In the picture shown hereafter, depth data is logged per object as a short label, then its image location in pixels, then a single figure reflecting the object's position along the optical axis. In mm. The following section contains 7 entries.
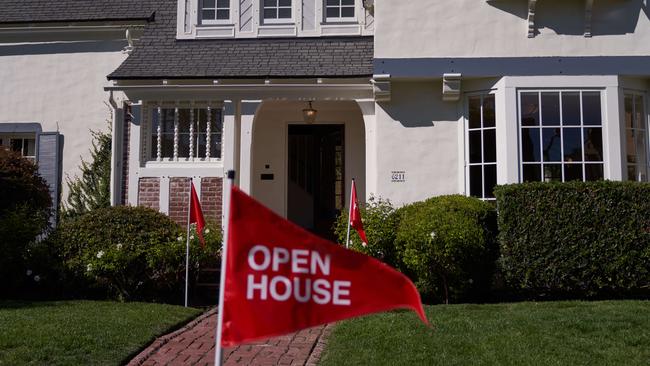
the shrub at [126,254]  8633
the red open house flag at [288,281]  2801
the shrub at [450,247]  8164
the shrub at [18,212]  8961
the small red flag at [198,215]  8125
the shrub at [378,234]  8836
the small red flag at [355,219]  8250
